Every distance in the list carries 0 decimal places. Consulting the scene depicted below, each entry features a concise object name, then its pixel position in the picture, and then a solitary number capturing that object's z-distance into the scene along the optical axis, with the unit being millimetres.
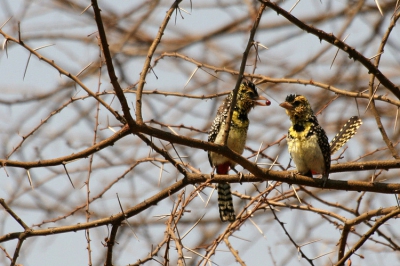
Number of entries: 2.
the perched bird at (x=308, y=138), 10234
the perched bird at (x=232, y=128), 12391
